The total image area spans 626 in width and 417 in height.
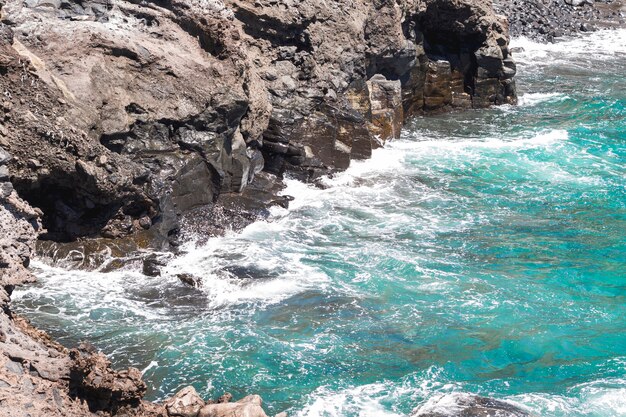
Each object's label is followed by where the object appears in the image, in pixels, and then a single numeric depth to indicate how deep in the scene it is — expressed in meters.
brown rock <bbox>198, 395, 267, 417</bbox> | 10.84
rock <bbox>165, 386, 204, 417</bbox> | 11.05
